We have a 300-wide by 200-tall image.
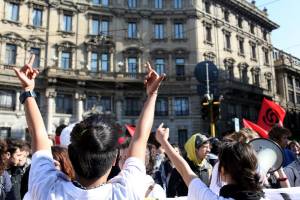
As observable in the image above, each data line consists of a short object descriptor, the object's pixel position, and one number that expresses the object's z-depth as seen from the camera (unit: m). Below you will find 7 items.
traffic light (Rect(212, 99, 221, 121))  12.92
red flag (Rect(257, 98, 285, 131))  8.30
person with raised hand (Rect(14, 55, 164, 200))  1.77
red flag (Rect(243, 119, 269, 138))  7.44
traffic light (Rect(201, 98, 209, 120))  12.99
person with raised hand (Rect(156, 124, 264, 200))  2.22
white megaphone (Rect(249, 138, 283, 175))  3.66
